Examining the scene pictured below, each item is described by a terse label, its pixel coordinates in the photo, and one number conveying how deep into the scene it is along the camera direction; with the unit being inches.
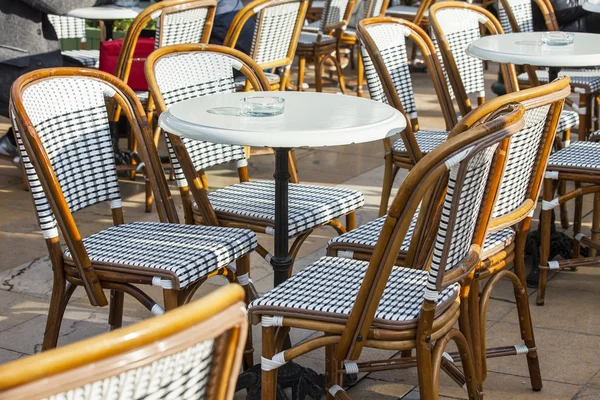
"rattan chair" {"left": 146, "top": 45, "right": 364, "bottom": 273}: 216.0
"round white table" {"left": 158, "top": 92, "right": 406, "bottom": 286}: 174.4
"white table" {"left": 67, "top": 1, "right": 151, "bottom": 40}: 397.2
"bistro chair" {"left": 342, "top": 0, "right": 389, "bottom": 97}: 514.8
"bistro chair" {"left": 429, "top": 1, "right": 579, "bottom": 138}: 293.1
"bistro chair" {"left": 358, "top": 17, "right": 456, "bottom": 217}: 270.3
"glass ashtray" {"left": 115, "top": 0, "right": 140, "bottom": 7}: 414.8
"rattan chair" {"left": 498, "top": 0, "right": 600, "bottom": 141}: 355.7
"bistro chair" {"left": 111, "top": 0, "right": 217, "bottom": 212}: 320.1
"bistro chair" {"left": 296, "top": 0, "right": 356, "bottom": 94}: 514.3
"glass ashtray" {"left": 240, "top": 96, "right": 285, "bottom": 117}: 191.8
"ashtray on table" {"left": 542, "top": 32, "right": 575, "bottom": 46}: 297.7
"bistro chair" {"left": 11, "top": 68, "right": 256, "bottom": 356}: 181.9
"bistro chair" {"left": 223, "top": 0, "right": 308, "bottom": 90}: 340.7
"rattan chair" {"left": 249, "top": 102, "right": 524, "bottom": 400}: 144.2
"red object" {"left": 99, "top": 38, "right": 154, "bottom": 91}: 337.5
